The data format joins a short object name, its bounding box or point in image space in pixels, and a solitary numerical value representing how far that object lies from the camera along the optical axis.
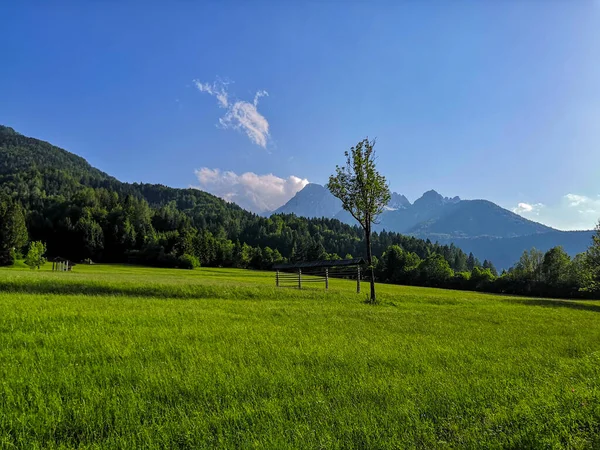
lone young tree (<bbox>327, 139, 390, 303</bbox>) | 23.72
